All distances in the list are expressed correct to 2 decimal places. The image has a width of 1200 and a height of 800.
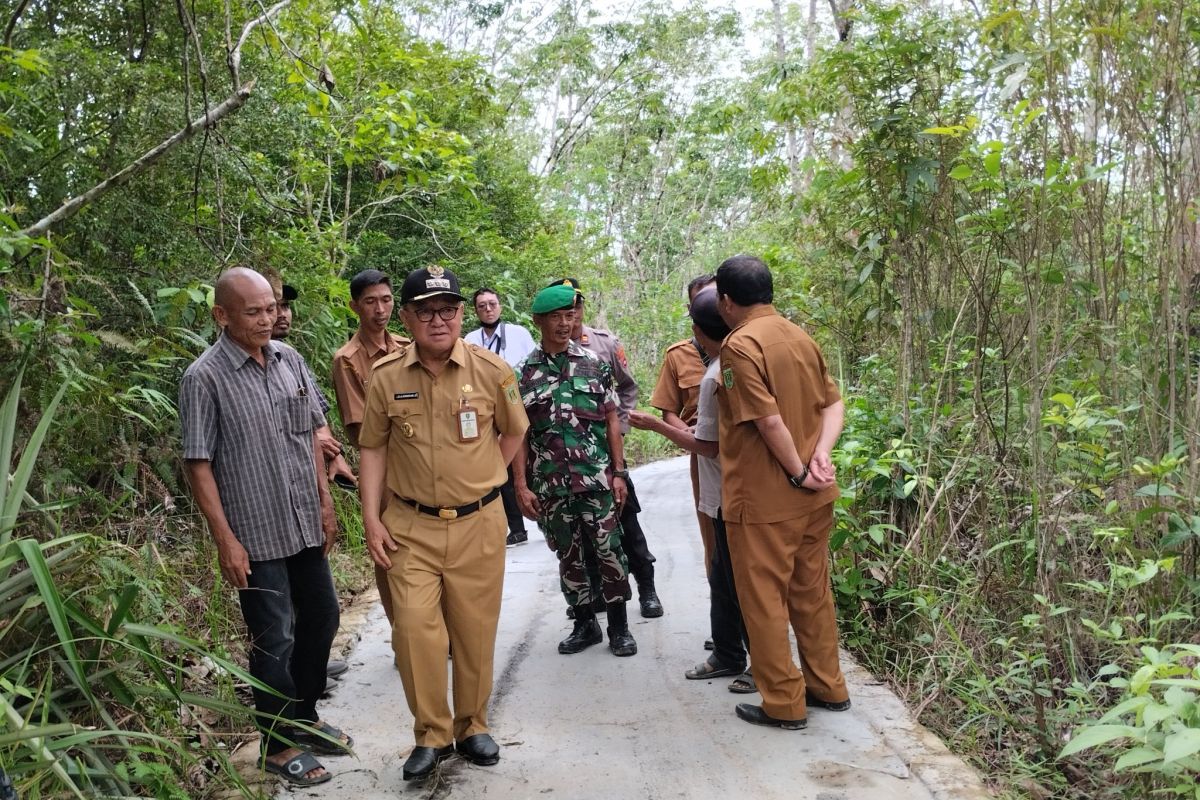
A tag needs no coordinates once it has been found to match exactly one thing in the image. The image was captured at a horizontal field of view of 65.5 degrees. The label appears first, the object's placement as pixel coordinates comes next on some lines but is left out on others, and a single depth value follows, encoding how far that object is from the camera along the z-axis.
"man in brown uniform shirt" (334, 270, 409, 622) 4.88
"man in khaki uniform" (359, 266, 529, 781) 3.65
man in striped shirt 3.42
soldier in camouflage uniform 4.95
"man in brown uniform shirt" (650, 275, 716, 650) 5.22
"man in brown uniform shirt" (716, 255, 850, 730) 3.77
